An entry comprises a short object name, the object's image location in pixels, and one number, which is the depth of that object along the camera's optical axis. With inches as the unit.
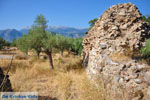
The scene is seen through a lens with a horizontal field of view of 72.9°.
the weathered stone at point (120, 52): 134.6
